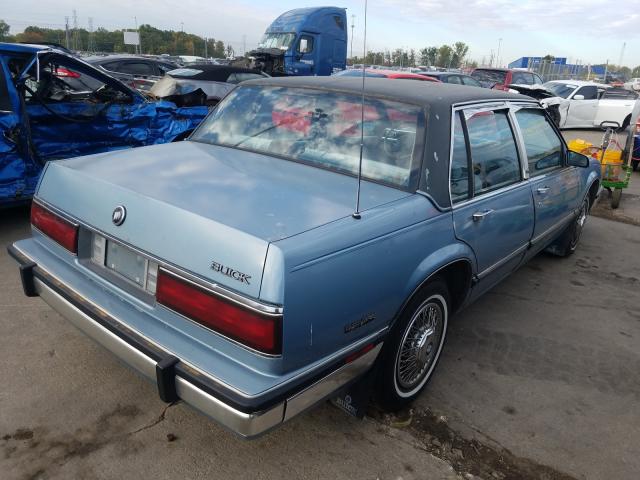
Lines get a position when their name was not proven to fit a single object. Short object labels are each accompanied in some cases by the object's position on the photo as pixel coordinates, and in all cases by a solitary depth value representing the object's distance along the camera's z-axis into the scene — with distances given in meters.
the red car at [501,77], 15.75
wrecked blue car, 4.86
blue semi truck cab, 17.38
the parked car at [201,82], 7.60
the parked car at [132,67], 12.53
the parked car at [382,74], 11.72
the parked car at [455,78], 14.57
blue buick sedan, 1.87
